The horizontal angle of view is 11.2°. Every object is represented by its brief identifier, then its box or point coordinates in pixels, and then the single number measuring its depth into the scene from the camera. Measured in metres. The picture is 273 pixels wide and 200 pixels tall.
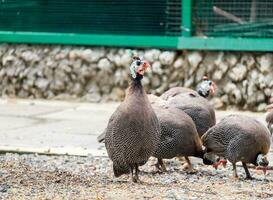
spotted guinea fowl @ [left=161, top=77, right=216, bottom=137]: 13.82
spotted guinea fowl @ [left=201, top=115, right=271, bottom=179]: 12.26
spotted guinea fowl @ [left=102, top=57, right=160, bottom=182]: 11.33
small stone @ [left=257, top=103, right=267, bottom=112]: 19.85
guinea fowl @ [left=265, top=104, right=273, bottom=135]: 14.51
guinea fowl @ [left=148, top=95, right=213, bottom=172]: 12.58
